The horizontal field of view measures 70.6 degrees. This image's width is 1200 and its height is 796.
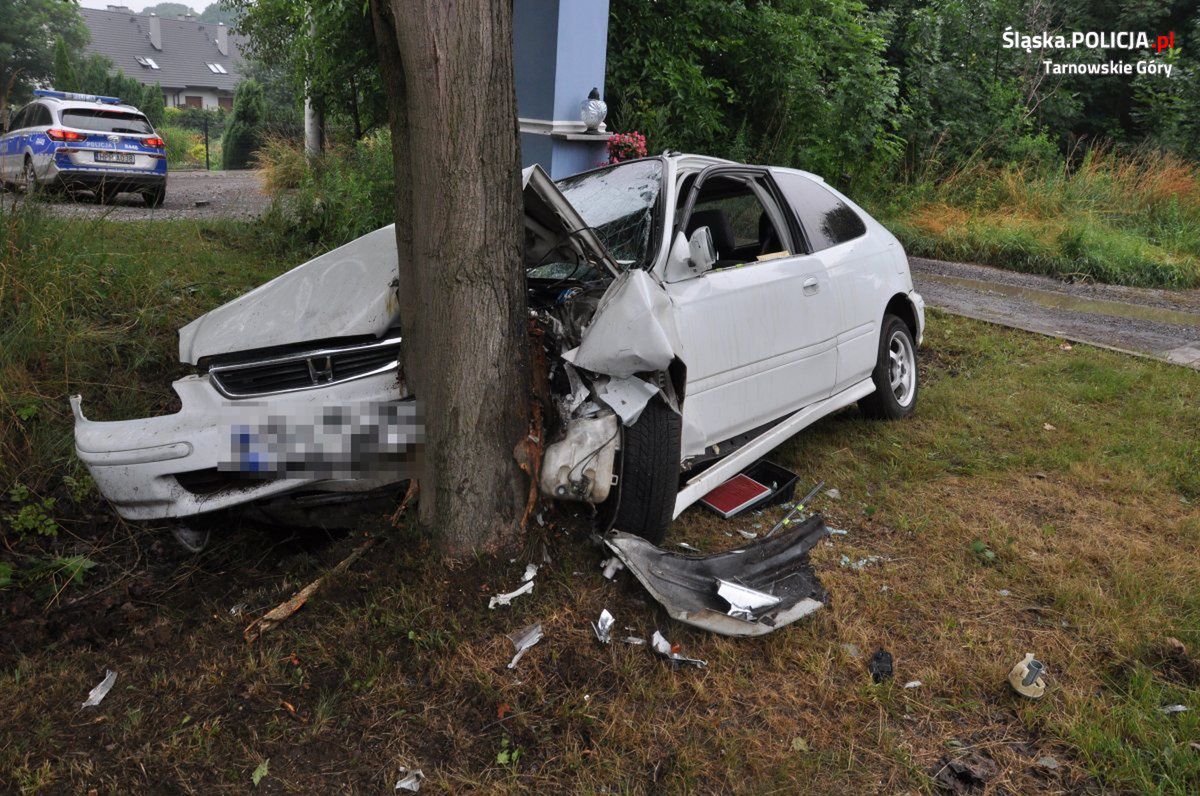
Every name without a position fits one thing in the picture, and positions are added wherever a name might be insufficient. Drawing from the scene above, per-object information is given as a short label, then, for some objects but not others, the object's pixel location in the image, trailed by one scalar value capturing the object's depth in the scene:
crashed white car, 3.07
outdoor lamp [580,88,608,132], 8.01
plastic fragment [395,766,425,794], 2.35
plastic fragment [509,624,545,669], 2.82
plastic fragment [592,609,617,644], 2.89
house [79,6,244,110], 56.39
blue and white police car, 11.30
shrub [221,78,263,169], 23.84
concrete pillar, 8.04
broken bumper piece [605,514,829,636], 2.94
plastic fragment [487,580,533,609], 2.97
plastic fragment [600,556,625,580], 3.16
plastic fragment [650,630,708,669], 2.83
